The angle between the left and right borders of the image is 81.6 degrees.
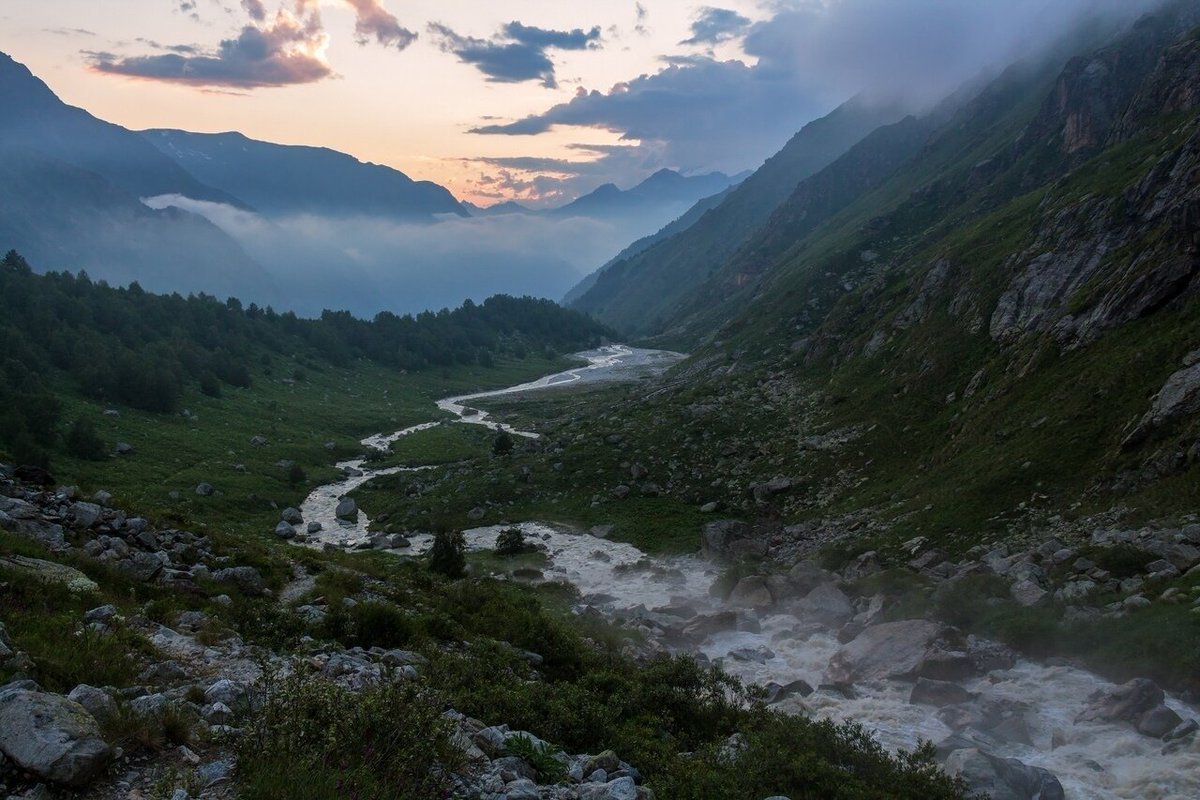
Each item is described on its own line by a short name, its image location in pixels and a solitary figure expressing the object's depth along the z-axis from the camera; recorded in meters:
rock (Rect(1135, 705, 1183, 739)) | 17.89
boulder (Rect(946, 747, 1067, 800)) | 15.75
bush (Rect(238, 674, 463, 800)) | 8.93
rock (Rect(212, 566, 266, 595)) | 21.84
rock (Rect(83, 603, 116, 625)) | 14.66
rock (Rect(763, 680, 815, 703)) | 23.57
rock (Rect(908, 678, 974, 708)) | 21.70
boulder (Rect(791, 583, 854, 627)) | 30.45
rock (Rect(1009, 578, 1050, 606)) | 25.41
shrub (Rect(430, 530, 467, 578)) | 37.78
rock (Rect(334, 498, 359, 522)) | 59.12
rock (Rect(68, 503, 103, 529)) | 21.58
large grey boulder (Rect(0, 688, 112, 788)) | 8.86
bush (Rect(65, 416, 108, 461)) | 61.09
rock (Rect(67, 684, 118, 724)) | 10.47
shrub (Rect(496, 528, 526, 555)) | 47.47
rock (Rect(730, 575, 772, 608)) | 33.97
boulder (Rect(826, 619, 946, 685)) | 24.20
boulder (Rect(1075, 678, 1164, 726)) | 18.77
